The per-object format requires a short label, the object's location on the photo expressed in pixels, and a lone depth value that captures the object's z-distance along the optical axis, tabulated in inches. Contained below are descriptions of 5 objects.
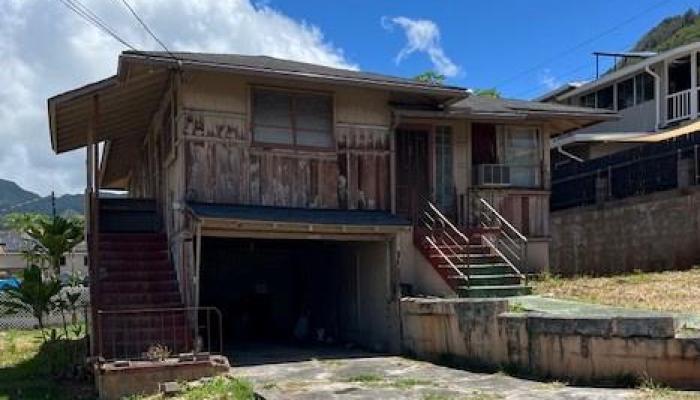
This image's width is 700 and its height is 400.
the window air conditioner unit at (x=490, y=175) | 647.1
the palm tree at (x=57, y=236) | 648.4
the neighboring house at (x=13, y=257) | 1789.0
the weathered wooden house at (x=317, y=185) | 519.5
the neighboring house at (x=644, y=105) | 953.5
